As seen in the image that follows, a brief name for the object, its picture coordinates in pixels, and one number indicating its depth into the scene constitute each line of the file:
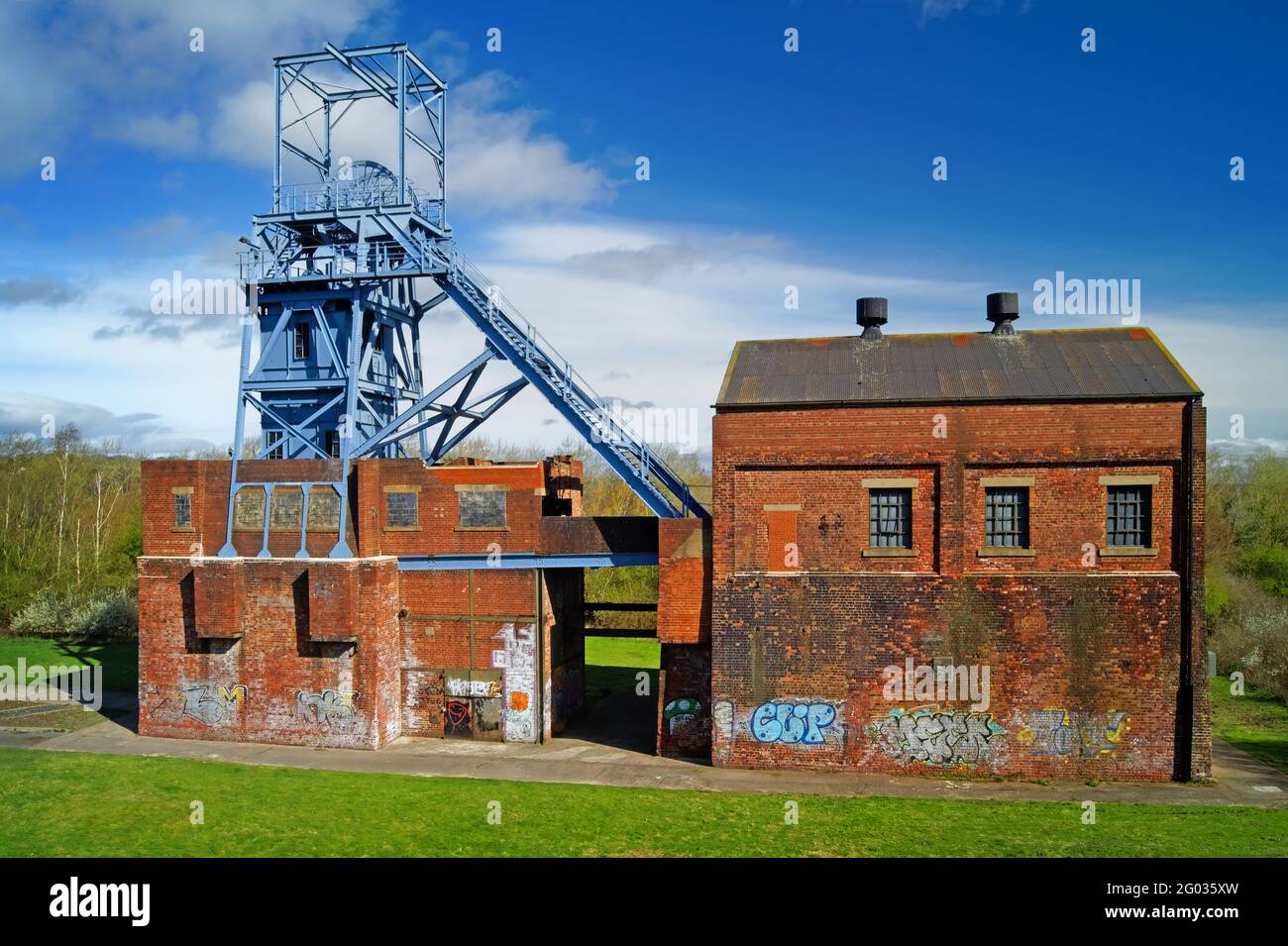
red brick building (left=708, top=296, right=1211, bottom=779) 17.70
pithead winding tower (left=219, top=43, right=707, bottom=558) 22.23
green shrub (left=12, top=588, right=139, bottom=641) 38.06
